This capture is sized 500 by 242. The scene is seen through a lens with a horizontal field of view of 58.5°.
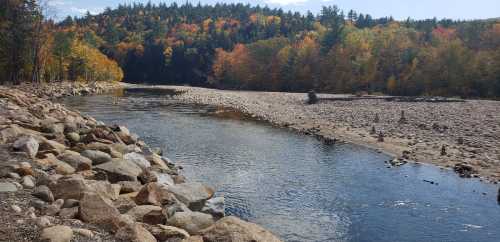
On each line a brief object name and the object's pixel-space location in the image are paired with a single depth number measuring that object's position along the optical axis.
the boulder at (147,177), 18.52
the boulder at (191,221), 13.03
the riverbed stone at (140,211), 12.90
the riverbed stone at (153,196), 14.51
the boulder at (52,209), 11.47
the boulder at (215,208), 16.39
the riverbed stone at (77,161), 17.75
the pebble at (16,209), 10.74
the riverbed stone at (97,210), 11.25
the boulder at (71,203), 12.37
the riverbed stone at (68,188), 13.02
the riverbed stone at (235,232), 11.04
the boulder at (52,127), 22.72
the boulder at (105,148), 21.23
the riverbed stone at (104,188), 14.10
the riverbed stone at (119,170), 17.67
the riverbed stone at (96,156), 19.36
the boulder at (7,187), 12.15
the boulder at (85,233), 10.20
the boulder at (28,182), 13.15
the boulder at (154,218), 12.87
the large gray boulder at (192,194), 16.36
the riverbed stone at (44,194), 12.40
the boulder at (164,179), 18.83
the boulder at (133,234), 10.51
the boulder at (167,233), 11.68
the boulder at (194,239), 11.00
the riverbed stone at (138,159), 20.59
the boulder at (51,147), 18.56
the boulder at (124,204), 13.46
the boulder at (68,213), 11.56
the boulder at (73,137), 22.64
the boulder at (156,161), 22.55
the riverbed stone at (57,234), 9.33
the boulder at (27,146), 16.81
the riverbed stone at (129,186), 16.23
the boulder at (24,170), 14.08
